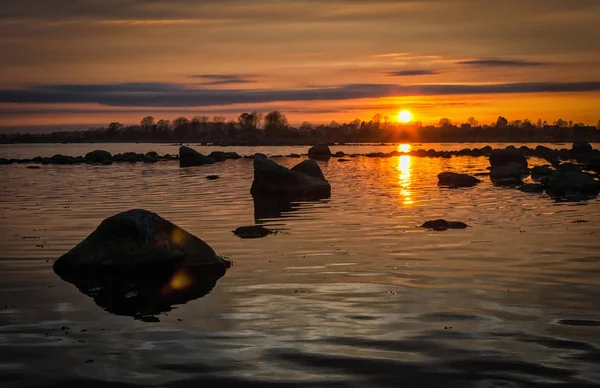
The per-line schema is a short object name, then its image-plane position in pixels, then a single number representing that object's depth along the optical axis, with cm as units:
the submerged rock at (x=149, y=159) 8426
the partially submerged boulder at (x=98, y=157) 8412
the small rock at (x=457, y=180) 4281
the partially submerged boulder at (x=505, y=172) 4778
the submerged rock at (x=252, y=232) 2033
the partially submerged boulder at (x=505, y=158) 5775
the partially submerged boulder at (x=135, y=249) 1500
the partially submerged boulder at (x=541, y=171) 5068
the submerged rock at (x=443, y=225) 2183
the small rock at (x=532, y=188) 3672
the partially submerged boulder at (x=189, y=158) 7338
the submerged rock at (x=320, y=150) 10371
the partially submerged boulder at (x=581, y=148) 8183
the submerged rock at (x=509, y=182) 4262
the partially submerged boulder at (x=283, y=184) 3594
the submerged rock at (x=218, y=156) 8915
